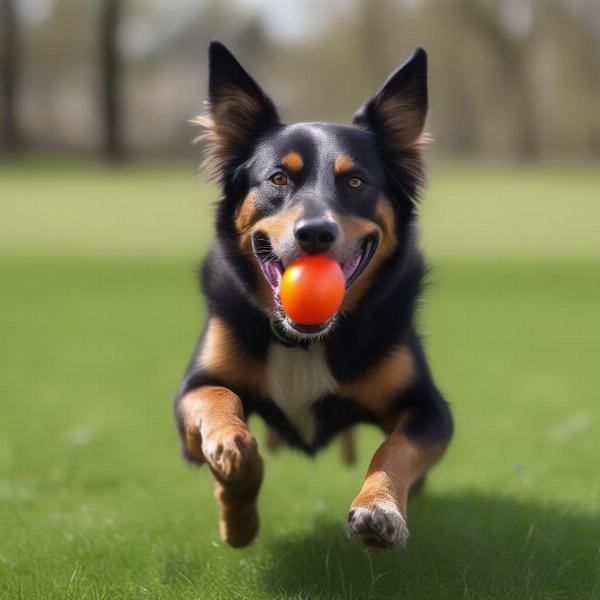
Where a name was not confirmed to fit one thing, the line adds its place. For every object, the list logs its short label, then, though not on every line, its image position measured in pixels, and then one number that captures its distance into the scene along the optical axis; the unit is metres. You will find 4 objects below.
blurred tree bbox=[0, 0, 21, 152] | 30.61
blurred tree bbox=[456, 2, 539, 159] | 29.03
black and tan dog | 3.94
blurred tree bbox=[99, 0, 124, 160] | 29.89
